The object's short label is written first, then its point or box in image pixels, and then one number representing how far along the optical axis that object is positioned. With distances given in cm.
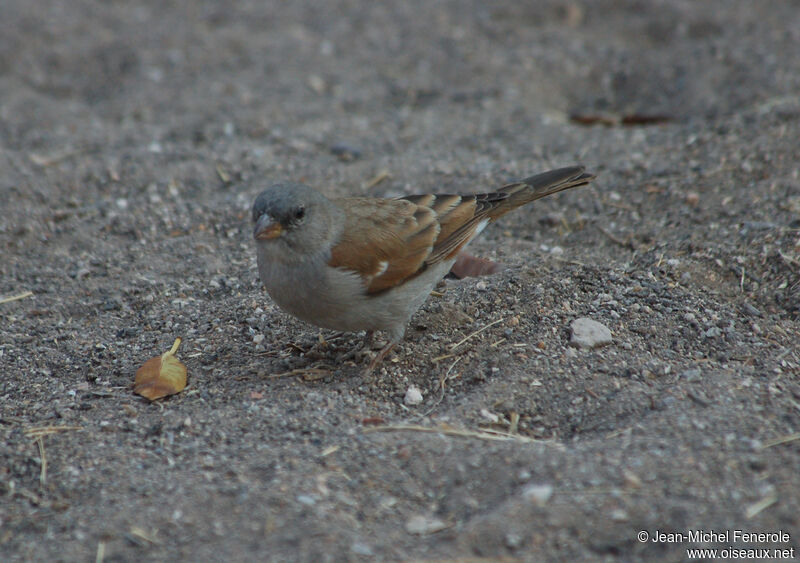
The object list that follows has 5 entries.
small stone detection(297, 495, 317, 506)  730
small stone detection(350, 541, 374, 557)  676
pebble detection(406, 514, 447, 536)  709
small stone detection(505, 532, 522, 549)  678
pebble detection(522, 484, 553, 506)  711
